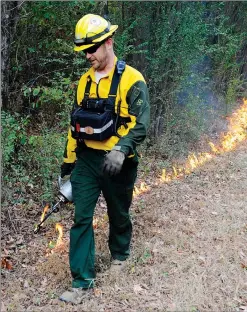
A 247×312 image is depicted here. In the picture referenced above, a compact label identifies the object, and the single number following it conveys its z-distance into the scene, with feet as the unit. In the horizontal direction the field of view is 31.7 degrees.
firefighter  12.58
